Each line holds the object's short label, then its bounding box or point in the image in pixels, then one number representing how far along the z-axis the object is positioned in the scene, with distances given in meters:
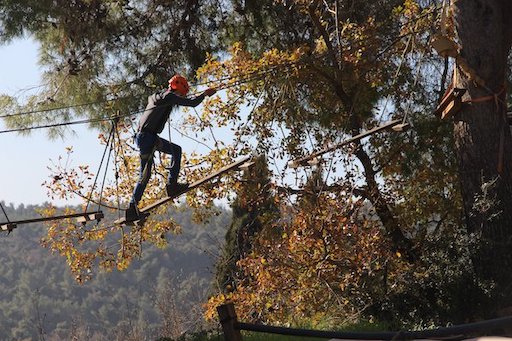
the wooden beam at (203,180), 14.82
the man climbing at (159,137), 14.42
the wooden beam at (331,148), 15.19
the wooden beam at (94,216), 14.80
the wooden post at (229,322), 8.82
